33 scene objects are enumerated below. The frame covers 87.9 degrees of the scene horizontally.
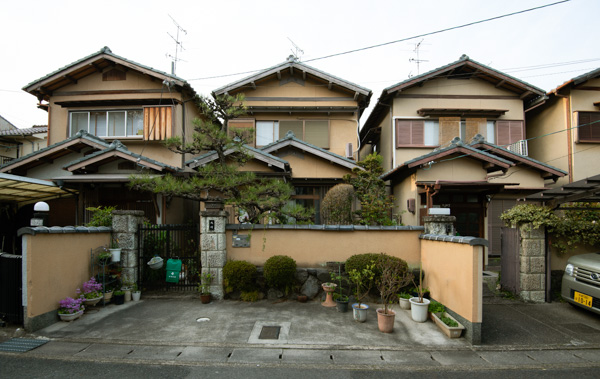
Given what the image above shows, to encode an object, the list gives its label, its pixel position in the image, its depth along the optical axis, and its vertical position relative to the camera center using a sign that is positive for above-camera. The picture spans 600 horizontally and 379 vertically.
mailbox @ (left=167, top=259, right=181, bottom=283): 8.29 -1.80
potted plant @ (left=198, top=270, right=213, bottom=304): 7.79 -2.11
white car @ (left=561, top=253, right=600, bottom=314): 6.60 -1.79
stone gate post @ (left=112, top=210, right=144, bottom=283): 8.11 -1.02
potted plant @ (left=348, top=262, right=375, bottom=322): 6.62 -1.96
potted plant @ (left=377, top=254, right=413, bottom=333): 6.07 -1.72
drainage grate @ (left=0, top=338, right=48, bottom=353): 5.28 -2.51
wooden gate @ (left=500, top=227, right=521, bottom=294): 8.12 -1.57
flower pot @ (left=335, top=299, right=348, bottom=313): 7.18 -2.40
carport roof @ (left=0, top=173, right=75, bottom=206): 8.96 +0.37
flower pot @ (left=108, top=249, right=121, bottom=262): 7.80 -1.34
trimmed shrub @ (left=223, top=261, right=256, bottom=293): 7.76 -1.83
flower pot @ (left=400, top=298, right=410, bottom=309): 7.40 -2.43
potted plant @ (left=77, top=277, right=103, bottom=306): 7.09 -2.11
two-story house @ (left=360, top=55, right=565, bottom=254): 12.42 +3.70
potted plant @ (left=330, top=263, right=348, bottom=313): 7.18 -2.26
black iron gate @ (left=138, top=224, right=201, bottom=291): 8.53 -1.50
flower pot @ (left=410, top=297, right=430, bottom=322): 6.59 -2.32
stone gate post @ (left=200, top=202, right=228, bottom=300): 7.99 -1.19
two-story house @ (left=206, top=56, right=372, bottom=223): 14.01 +4.42
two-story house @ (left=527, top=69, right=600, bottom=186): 13.10 +3.22
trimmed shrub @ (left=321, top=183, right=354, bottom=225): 9.22 -0.19
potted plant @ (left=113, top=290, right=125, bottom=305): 7.64 -2.35
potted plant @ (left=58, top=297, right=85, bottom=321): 6.47 -2.27
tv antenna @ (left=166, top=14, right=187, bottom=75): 14.47 +6.36
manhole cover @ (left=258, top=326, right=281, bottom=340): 5.85 -2.54
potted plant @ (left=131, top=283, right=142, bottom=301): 8.03 -2.38
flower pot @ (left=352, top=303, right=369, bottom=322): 6.60 -2.36
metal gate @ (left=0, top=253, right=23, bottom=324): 6.07 -1.71
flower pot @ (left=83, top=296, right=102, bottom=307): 7.10 -2.29
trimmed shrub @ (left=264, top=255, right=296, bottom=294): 7.64 -1.71
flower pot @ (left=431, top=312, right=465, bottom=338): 5.83 -2.42
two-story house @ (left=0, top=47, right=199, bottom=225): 11.41 +3.24
